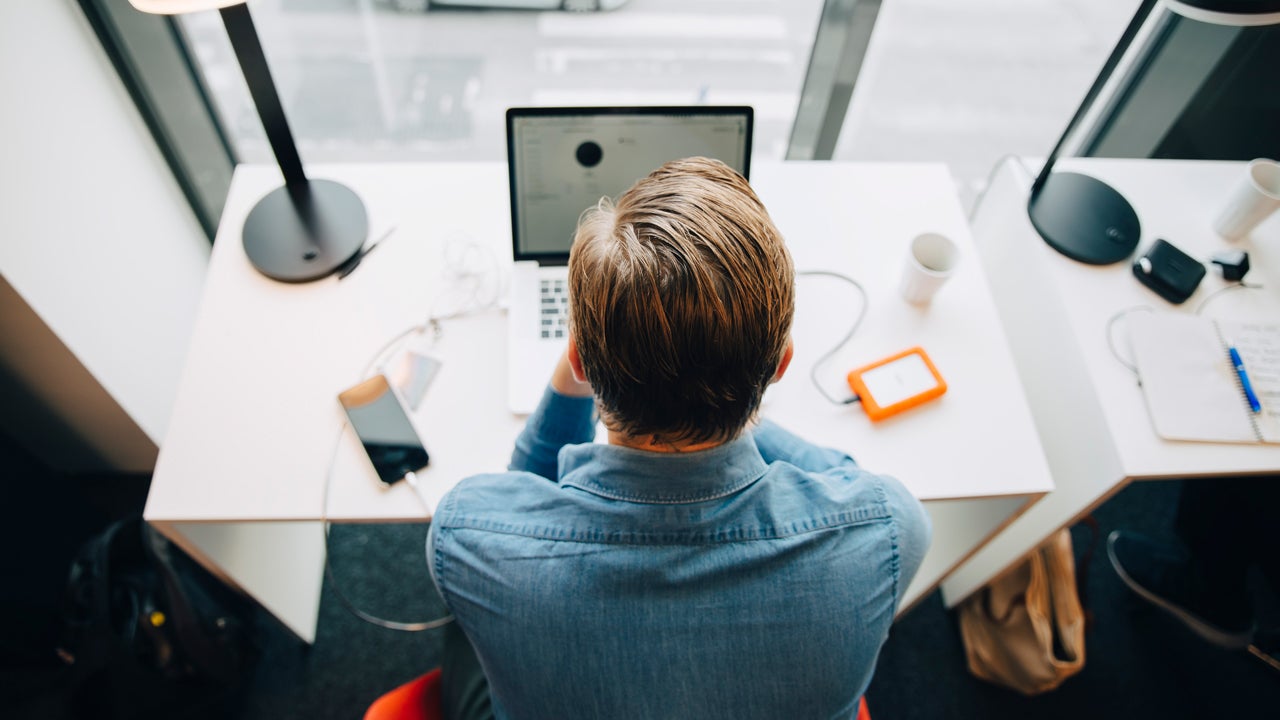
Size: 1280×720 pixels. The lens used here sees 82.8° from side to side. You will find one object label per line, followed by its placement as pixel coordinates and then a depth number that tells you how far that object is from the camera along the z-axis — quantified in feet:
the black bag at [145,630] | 4.41
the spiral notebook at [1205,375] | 3.73
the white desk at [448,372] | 3.51
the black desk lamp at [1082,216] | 4.30
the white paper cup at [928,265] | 4.00
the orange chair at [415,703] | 3.10
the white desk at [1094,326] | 3.71
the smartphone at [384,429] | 3.51
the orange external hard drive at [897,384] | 3.75
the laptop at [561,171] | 3.72
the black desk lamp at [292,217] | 3.98
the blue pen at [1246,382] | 3.78
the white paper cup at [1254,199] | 4.13
